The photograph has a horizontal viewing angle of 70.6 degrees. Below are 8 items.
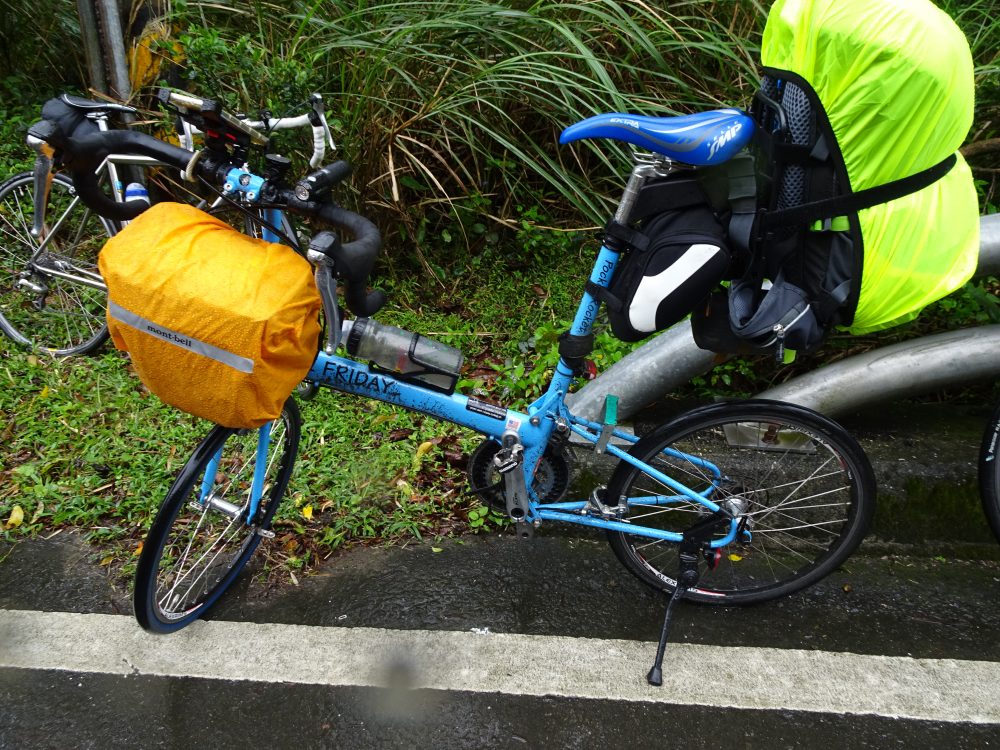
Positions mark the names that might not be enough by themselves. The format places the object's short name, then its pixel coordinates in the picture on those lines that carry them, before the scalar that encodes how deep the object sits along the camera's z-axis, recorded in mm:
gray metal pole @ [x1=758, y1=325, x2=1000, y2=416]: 2604
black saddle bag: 1851
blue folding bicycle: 1783
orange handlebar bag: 1658
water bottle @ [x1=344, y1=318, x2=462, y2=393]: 2062
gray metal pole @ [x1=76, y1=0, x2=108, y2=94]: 3498
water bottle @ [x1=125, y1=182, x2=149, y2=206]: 1930
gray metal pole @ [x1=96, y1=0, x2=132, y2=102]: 3486
